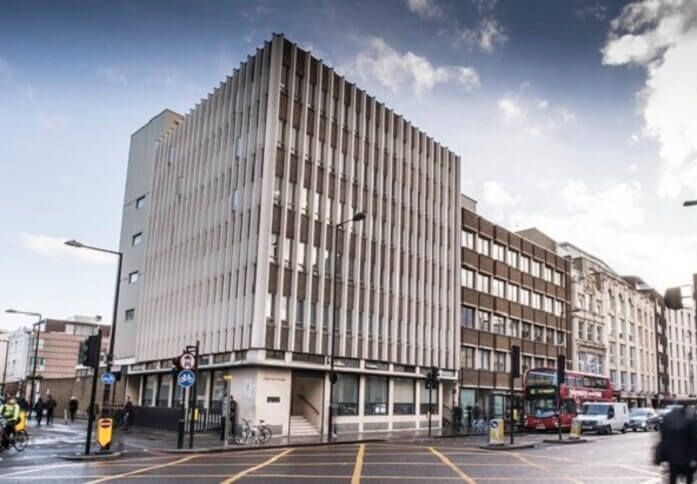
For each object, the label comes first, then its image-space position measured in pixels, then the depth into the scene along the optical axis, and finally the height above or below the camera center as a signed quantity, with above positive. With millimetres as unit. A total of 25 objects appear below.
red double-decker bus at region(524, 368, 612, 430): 42562 -1079
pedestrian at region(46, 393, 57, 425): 41281 -2839
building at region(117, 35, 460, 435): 35375 +7085
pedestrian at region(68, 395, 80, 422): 45875 -2975
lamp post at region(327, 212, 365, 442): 31258 -292
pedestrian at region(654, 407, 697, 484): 9758 -844
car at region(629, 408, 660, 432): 49312 -2439
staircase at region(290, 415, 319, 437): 34906 -2850
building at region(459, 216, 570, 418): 51219 +6108
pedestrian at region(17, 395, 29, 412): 39969 -2479
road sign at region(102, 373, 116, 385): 29178 -541
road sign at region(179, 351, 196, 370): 24203 +228
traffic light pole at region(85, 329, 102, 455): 21188 -1051
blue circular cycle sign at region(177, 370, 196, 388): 23625 -325
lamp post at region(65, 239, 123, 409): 25125 +2796
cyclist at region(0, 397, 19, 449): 23094 -1961
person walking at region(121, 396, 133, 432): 34781 -2621
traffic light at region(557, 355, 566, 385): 32731 +689
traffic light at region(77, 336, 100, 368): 21219 +373
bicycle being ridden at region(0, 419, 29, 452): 23203 -2696
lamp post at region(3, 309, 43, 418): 44775 +3329
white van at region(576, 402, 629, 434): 42656 -2085
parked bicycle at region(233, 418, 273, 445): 28214 -2664
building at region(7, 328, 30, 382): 110056 +1340
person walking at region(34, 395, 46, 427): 39681 -2766
